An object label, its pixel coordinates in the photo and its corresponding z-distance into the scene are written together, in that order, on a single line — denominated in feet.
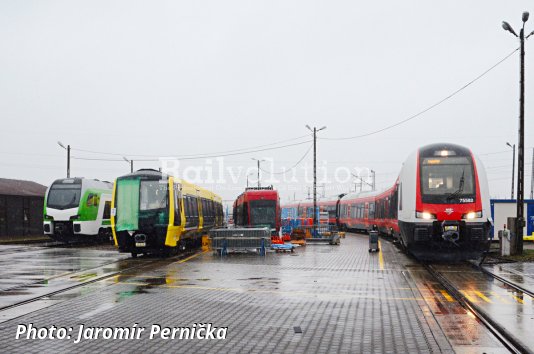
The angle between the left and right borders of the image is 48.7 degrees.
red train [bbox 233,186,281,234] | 113.19
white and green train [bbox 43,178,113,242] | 105.29
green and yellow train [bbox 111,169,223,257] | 72.95
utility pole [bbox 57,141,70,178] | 164.94
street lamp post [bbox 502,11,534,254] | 73.67
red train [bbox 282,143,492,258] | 61.77
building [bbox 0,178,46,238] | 127.54
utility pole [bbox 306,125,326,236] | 141.56
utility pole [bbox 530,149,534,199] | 210.51
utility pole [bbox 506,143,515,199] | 205.49
